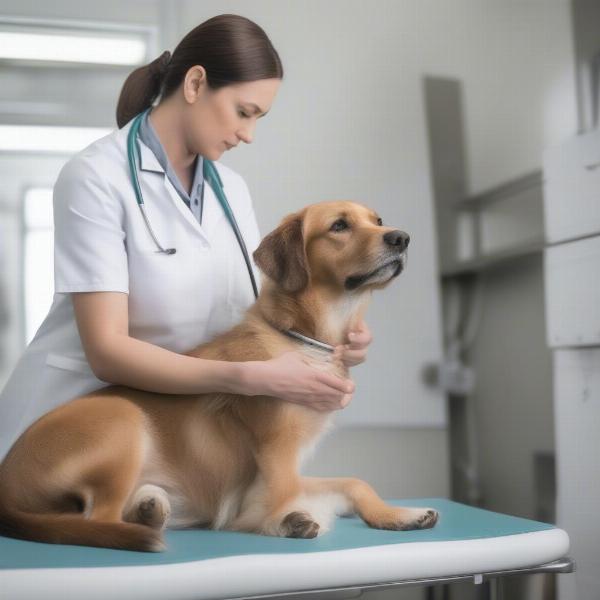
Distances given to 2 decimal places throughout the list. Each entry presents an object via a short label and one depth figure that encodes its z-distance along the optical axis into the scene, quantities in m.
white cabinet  1.72
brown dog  1.00
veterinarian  1.11
